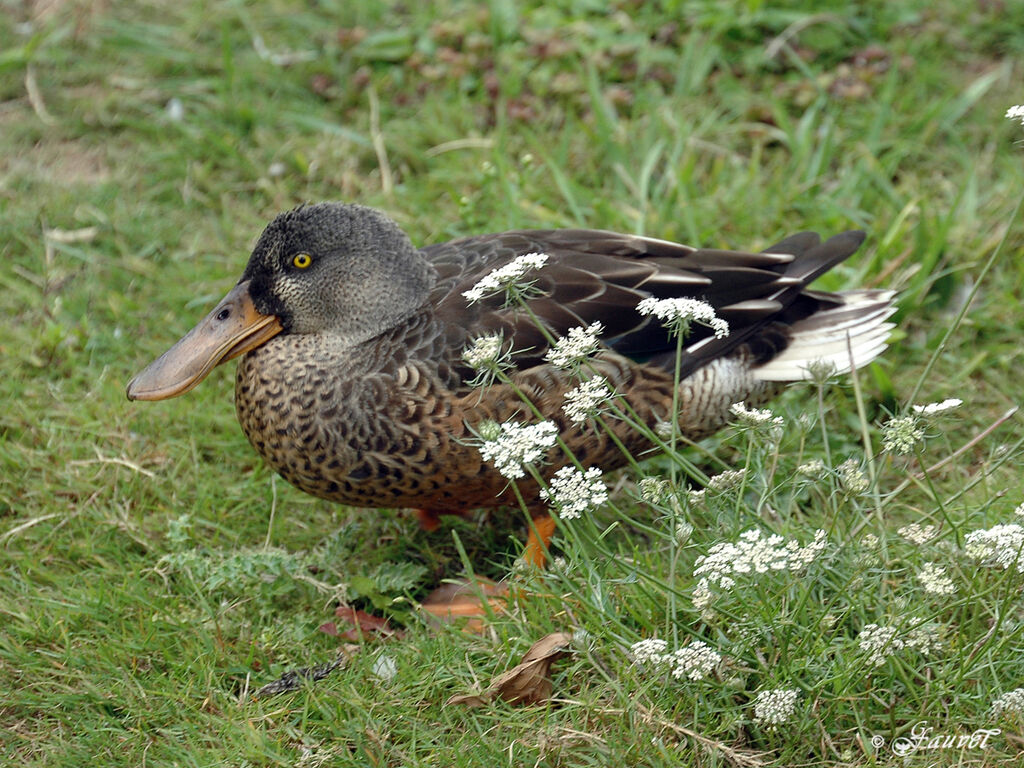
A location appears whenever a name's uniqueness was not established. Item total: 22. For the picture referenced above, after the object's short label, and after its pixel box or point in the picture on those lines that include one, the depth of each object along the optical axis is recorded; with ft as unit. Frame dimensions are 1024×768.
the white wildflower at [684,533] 14.78
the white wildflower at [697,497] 15.76
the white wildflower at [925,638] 14.62
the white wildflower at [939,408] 14.52
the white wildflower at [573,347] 14.83
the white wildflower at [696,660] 14.56
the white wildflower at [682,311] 14.93
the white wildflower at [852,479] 14.53
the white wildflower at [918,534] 15.21
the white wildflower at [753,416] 15.06
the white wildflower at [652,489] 15.29
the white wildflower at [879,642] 14.32
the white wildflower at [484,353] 14.71
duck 19.29
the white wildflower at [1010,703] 14.28
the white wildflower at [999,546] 14.14
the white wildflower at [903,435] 14.76
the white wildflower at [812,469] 15.23
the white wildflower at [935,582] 14.44
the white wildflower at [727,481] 15.40
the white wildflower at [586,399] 14.62
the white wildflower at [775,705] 14.57
